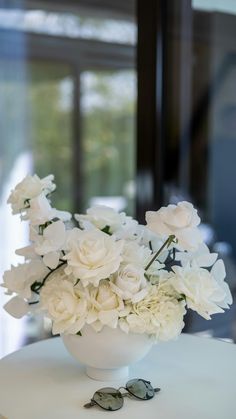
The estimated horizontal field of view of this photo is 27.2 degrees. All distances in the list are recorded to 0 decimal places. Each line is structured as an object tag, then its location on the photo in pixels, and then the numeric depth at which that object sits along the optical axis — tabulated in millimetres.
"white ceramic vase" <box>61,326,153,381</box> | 852
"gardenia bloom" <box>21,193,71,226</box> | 857
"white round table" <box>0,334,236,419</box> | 821
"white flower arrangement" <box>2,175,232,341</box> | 803
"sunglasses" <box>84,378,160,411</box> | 827
